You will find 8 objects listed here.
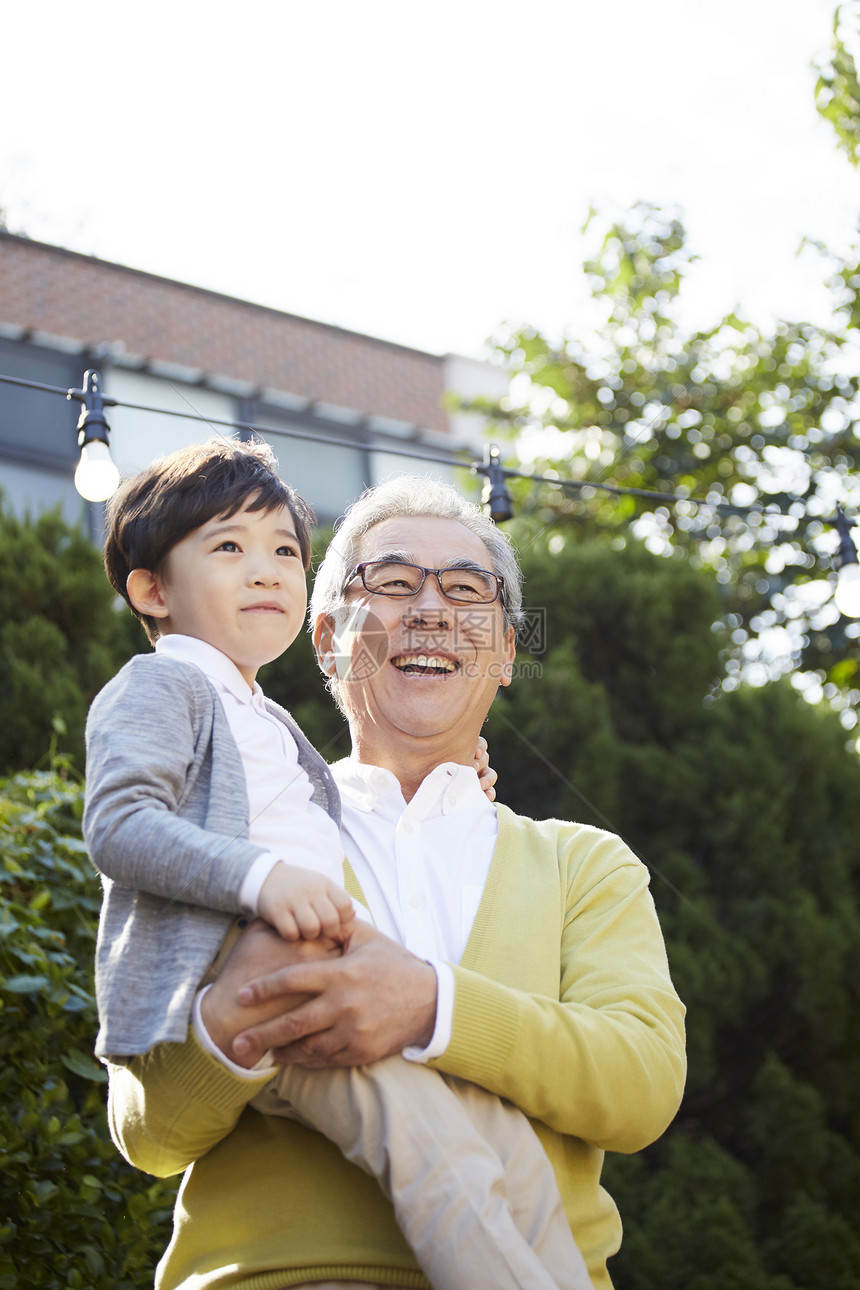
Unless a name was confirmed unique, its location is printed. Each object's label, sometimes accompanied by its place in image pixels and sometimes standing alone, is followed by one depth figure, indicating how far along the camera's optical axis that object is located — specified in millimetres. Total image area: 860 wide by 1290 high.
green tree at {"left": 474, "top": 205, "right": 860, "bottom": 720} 9211
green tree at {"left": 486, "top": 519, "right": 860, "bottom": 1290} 4637
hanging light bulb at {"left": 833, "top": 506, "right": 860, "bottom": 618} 4809
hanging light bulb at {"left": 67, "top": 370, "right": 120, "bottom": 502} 3268
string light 3280
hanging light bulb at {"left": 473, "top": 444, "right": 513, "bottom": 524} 4035
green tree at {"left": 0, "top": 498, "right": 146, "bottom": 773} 5039
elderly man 1682
